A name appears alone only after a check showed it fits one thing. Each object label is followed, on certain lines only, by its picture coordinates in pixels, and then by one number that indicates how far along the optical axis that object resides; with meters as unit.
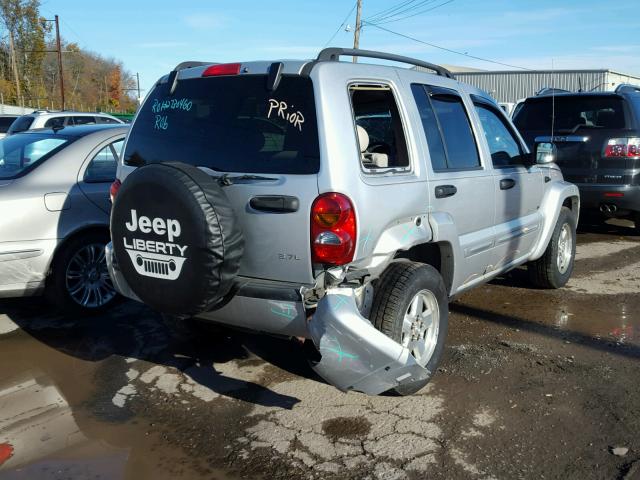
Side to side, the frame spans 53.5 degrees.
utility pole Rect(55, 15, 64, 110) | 41.94
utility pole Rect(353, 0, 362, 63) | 32.59
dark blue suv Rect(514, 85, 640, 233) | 8.02
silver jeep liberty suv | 3.24
